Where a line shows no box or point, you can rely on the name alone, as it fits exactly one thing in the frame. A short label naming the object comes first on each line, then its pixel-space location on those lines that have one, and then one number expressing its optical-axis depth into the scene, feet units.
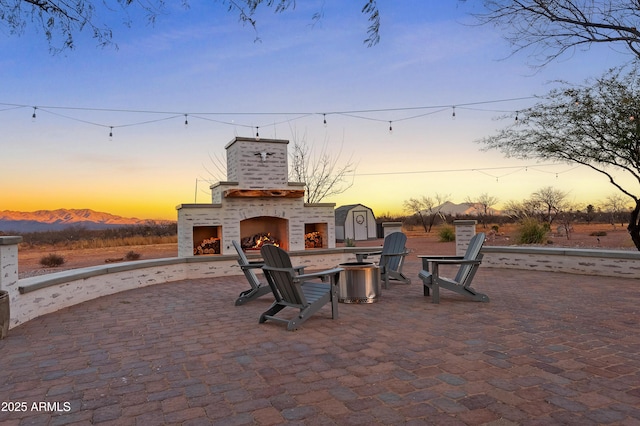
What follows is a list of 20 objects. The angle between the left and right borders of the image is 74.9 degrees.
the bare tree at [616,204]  105.60
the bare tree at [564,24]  21.86
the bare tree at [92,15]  10.21
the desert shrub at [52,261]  44.14
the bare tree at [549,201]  90.60
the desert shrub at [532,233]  47.85
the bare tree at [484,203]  123.54
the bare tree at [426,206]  115.53
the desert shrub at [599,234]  70.64
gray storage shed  72.96
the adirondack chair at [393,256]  22.13
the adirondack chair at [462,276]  17.30
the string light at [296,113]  29.81
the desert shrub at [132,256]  47.26
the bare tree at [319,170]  56.70
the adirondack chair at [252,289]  18.08
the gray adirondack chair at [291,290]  13.60
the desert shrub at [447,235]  63.67
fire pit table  17.74
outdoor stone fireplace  29.94
